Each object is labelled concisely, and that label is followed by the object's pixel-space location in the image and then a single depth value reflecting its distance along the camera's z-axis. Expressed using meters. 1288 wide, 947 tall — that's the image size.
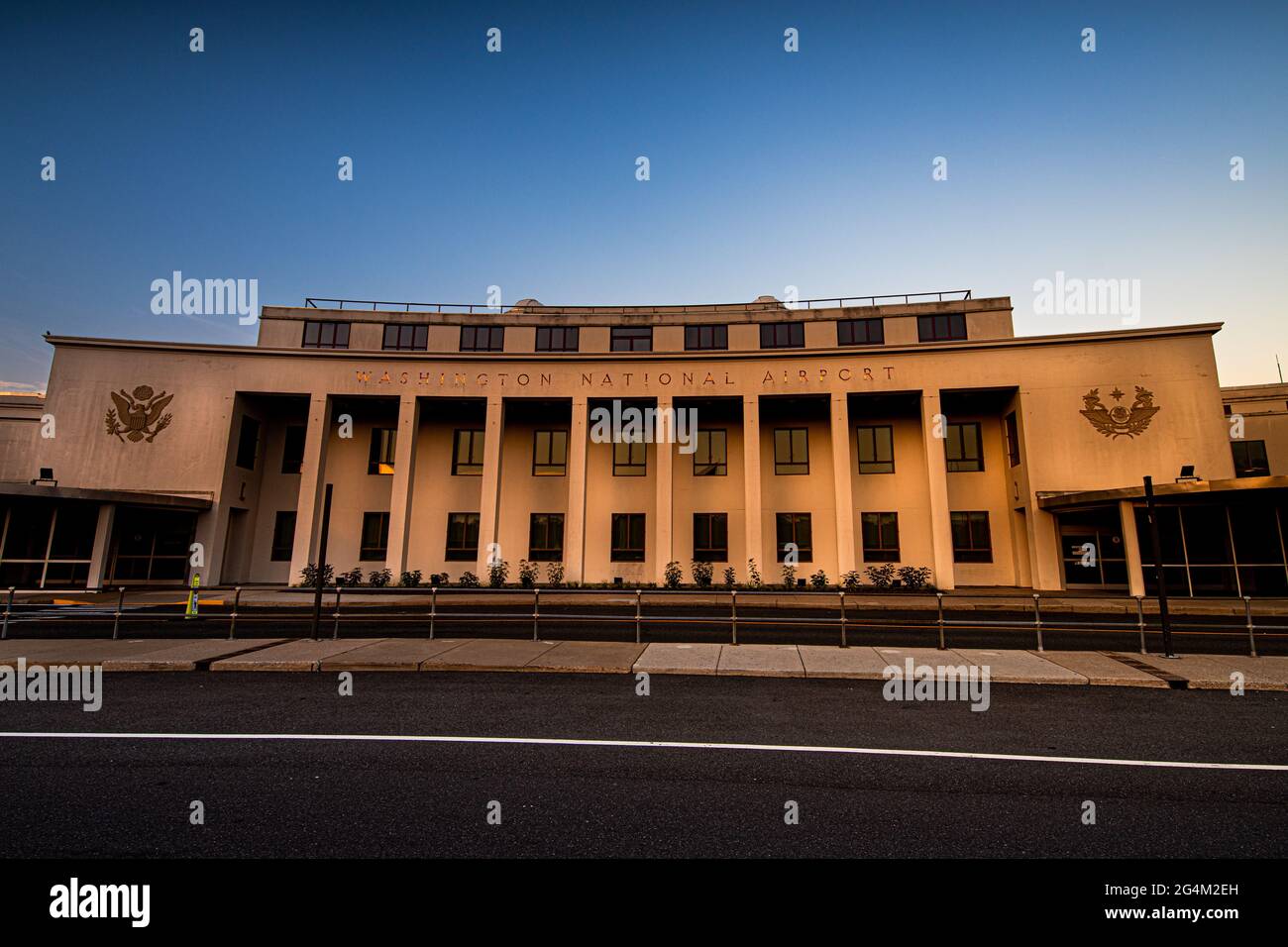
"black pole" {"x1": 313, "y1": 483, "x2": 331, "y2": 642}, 11.70
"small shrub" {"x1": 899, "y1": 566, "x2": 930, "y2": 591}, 25.36
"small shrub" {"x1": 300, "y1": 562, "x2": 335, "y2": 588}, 25.61
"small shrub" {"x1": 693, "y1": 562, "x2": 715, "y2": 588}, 26.55
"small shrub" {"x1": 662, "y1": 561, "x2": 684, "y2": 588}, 25.86
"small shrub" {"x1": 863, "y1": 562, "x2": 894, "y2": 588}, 25.86
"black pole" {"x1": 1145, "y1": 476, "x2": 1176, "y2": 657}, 10.10
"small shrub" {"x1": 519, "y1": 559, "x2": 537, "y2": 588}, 27.07
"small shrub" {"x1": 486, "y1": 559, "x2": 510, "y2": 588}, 26.69
